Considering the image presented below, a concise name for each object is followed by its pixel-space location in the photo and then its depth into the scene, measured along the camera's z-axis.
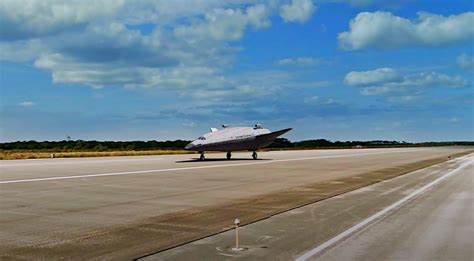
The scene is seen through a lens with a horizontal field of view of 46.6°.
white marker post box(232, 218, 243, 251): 9.31
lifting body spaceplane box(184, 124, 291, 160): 47.38
